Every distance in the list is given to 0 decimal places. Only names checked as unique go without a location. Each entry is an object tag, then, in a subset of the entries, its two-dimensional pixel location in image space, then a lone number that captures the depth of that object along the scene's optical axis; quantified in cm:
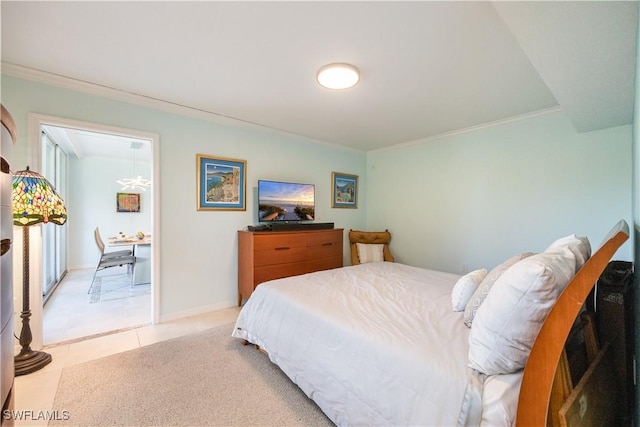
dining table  433
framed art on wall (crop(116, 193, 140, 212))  599
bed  90
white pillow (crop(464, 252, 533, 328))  141
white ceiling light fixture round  208
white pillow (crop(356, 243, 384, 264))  423
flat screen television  353
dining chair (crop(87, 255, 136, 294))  391
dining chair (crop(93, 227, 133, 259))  417
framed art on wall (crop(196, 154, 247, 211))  318
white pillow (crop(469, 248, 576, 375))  95
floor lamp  192
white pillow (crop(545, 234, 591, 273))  128
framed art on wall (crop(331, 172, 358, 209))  452
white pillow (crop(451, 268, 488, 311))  163
